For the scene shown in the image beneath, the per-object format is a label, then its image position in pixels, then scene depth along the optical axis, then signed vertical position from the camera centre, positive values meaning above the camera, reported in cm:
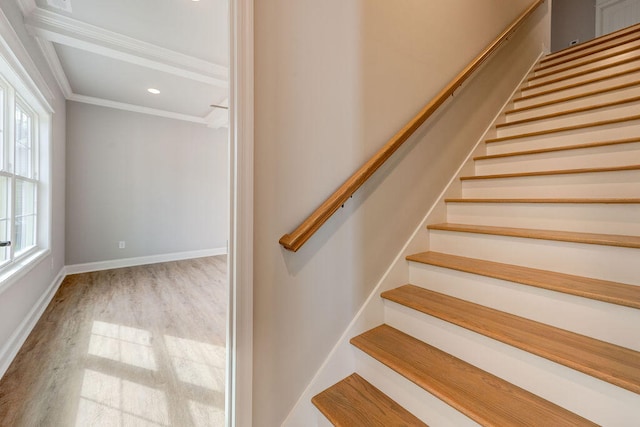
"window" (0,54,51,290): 214 +30
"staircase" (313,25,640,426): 85 -39
